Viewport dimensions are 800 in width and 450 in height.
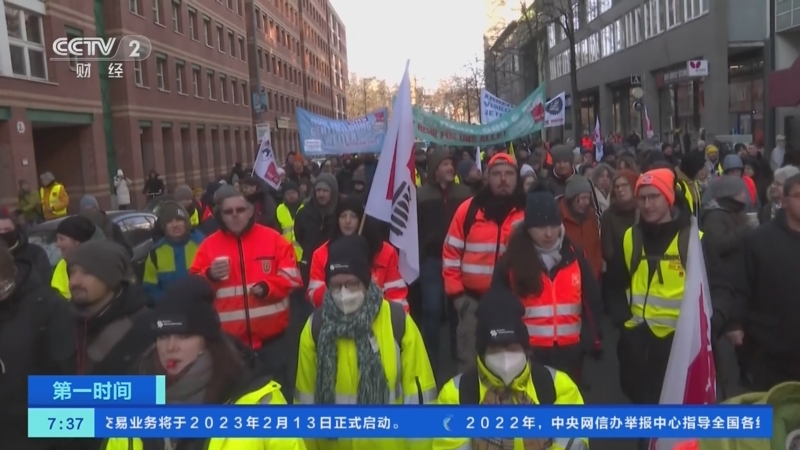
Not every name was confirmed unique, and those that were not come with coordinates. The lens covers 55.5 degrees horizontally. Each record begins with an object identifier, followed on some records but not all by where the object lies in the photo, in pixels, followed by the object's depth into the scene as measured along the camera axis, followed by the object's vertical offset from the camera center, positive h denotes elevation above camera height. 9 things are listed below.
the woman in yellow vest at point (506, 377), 2.95 -0.84
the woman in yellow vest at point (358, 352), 3.47 -0.83
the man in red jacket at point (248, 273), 4.82 -0.60
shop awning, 11.09 +0.86
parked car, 8.71 -0.59
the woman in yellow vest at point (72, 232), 5.34 -0.30
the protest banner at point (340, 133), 16.53 +0.86
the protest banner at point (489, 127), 12.24 +0.61
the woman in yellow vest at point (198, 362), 2.52 -0.63
